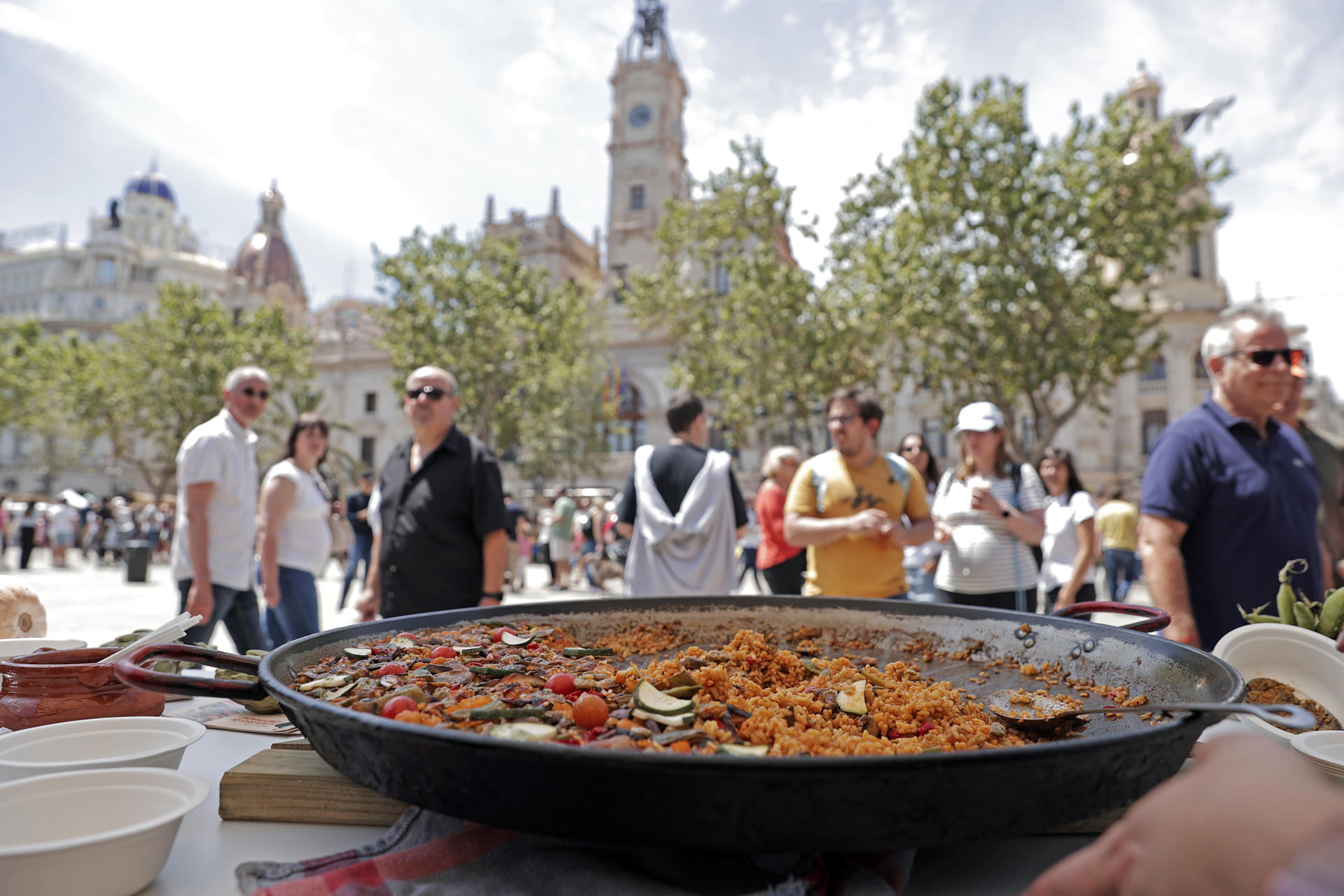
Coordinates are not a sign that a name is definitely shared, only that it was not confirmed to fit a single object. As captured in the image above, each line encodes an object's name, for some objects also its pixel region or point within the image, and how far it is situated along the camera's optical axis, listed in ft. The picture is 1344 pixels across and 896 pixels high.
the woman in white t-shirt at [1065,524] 18.81
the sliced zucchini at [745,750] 3.53
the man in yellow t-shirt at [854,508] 12.87
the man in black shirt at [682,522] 14.93
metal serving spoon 2.52
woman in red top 19.12
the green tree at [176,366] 101.76
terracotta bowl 5.01
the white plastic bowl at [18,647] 6.09
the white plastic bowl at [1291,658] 5.60
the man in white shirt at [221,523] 13.14
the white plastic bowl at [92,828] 2.93
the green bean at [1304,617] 6.61
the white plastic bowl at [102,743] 4.06
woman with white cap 13.96
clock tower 154.61
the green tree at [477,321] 76.89
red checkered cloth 3.29
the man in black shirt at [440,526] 12.37
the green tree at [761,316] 62.95
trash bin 49.78
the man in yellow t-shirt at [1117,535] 31.94
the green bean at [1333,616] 6.39
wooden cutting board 4.06
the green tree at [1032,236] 48.24
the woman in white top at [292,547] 14.80
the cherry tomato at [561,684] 4.79
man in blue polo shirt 9.37
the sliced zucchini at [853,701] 4.53
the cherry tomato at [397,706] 4.13
